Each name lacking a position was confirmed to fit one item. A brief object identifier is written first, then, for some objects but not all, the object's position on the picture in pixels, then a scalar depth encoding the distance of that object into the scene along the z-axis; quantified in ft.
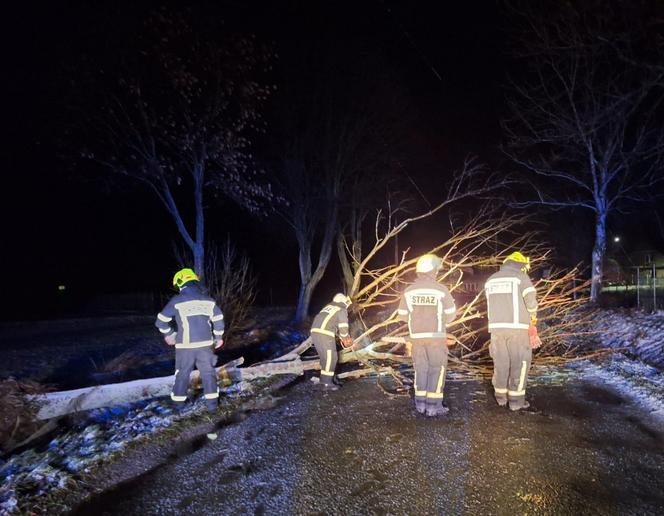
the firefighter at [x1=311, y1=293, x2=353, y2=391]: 21.42
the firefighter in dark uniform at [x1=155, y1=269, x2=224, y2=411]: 17.80
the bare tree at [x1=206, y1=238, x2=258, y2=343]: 33.37
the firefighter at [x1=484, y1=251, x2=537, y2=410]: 16.72
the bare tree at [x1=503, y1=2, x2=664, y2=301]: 48.47
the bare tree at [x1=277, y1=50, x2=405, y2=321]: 52.95
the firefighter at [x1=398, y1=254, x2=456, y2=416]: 16.70
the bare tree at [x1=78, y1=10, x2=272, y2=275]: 33.45
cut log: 17.26
